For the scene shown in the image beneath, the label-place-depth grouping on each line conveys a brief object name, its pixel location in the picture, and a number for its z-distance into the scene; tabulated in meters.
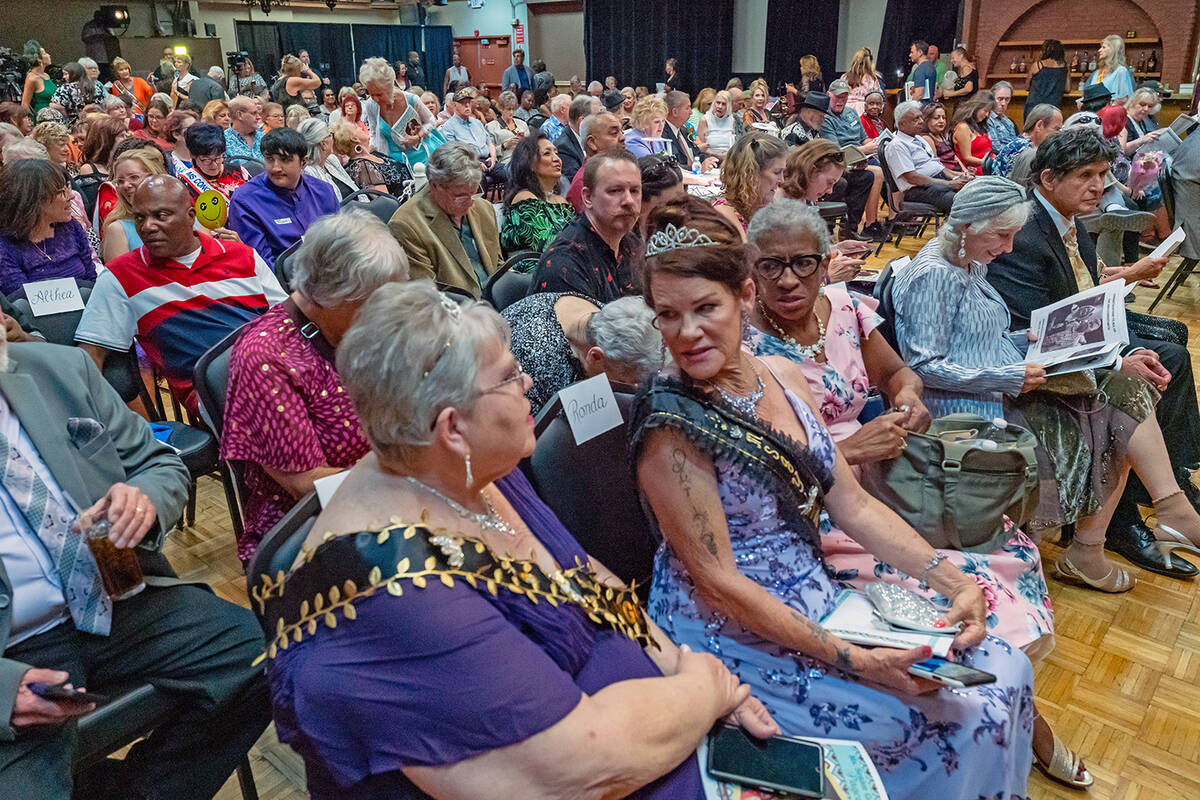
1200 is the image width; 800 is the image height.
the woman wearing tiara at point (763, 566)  1.46
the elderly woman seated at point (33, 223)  3.14
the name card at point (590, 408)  1.78
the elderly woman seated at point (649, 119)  6.66
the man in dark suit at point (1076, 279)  2.79
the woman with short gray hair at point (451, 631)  0.97
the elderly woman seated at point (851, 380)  1.80
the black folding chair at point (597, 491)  1.79
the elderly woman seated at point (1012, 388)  2.48
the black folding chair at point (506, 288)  3.00
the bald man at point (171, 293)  2.64
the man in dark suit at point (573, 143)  6.02
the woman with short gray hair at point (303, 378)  1.88
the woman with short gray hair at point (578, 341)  2.00
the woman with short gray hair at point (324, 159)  5.23
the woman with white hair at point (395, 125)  6.65
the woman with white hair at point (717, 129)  8.41
